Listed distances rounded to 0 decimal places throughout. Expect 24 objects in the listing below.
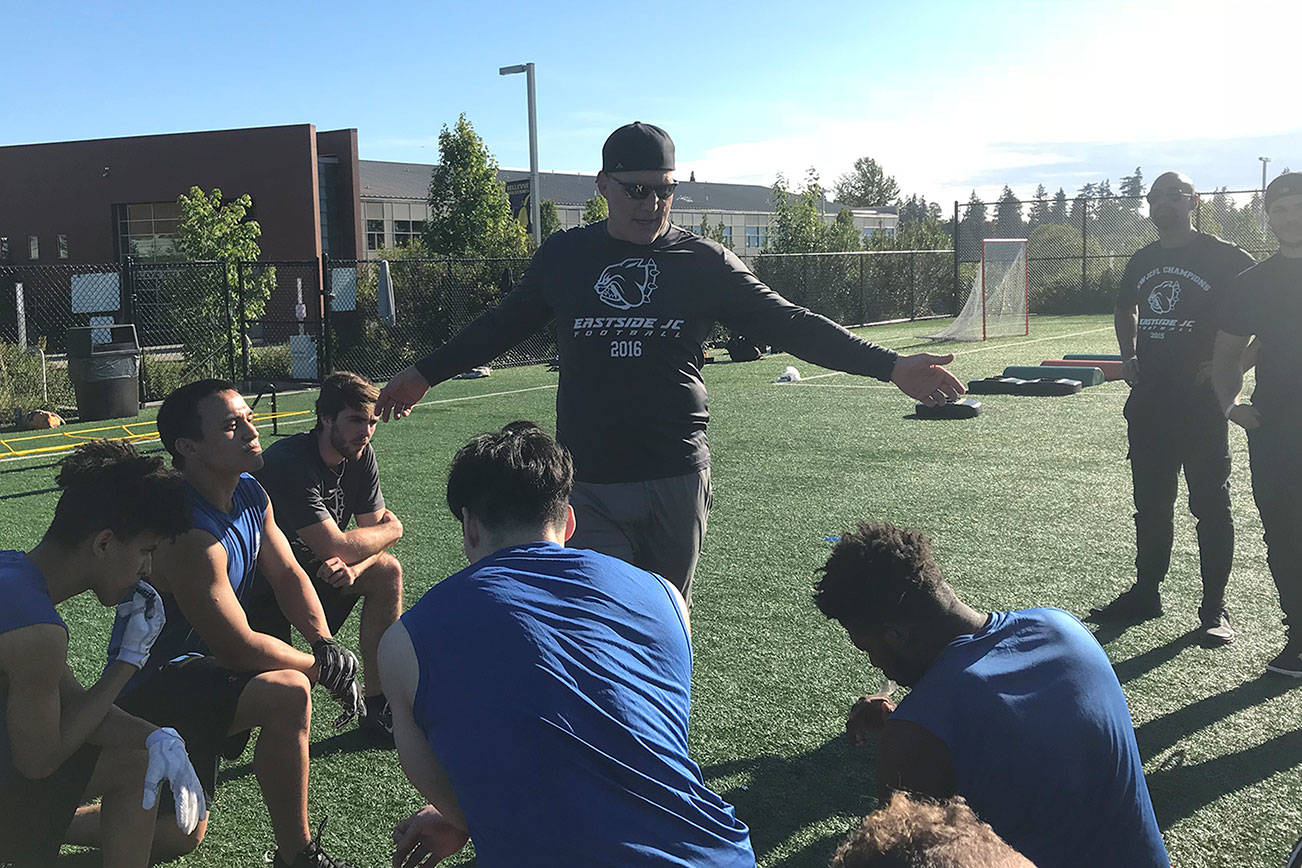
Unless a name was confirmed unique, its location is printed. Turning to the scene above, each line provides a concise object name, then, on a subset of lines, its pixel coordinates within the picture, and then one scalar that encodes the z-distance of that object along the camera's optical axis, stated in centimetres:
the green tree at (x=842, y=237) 3528
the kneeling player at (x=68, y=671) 259
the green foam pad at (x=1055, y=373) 1498
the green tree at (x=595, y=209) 3910
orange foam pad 1582
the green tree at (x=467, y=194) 3569
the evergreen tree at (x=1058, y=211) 3266
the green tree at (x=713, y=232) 3650
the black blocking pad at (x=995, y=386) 1451
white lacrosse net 2403
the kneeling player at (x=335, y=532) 439
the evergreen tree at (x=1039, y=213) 3031
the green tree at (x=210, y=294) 1912
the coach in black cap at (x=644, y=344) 372
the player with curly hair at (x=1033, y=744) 211
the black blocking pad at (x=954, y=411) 1248
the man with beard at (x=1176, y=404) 532
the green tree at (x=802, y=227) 3488
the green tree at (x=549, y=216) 4314
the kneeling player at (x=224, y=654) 321
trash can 1483
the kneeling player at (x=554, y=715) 188
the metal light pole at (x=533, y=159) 2638
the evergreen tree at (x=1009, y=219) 3184
